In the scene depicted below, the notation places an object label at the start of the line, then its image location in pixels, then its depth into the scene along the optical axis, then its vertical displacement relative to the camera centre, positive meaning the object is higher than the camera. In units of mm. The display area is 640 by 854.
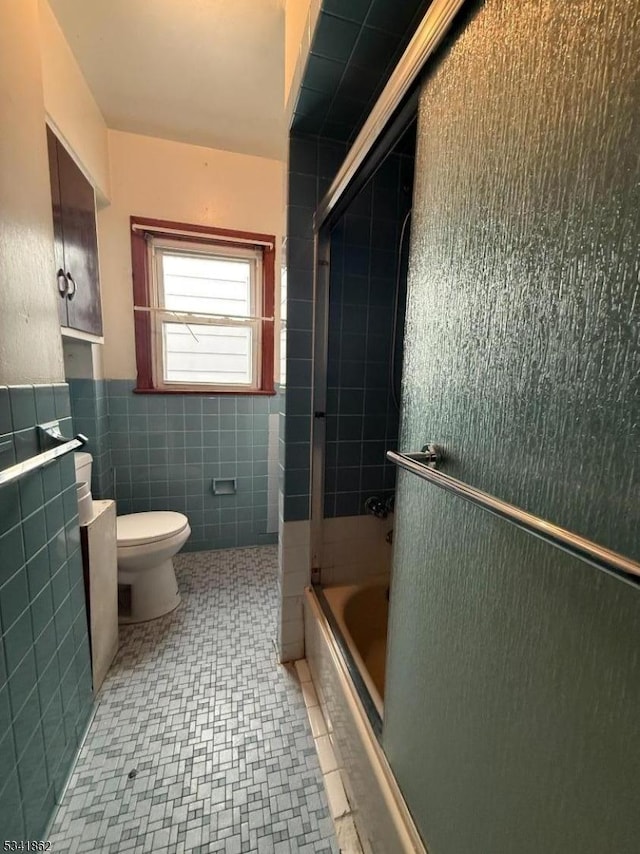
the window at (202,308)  2094 +484
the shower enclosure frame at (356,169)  596 +604
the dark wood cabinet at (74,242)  1395 +621
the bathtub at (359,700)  752 -952
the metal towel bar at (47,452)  676 -175
